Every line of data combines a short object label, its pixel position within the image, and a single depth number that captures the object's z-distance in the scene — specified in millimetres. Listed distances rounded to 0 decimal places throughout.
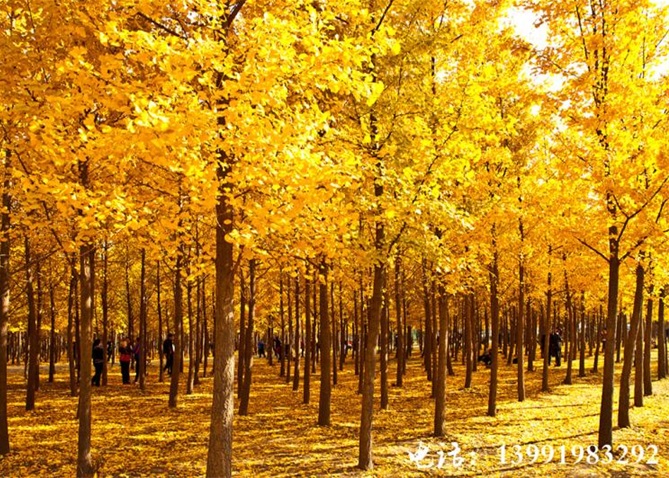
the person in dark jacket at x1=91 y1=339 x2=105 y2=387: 20781
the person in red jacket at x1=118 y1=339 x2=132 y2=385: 21906
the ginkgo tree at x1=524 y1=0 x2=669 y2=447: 10352
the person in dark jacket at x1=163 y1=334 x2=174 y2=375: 23672
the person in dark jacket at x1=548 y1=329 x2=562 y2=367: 28844
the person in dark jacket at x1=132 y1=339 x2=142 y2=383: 20116
